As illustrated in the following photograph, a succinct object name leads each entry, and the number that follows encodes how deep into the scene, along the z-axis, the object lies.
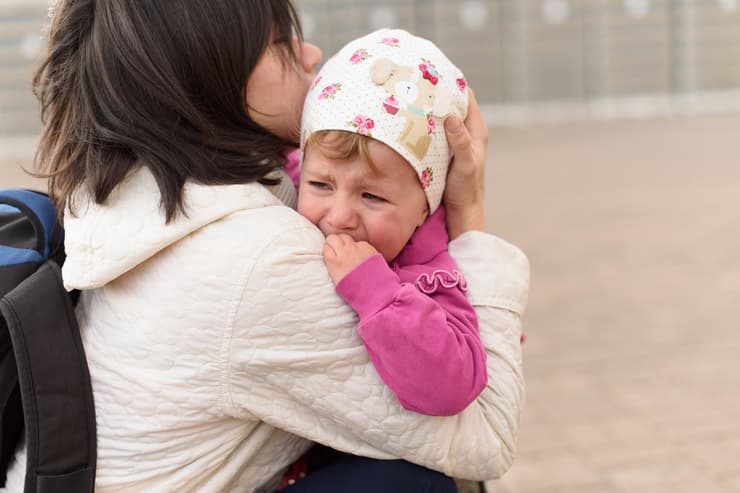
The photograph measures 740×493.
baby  1.35
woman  1.36
